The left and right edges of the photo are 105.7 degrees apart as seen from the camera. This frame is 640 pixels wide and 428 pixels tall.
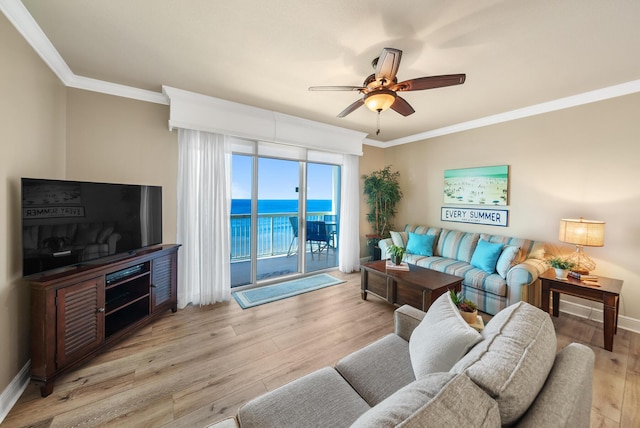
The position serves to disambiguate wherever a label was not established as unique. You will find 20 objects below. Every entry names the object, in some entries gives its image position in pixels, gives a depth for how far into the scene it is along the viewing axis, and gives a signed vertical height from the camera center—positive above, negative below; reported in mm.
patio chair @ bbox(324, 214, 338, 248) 4906 -272
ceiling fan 1799 +1045
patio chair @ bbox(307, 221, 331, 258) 4703 -405
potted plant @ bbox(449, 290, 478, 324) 1672 -670
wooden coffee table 2599 -823
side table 2201 -740
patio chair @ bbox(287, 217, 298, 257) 4466 -303
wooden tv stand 1683 -840
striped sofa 2699 -689
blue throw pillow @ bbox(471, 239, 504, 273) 3078 -537
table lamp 2457 -213
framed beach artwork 3480 +445
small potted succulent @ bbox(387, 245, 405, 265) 3148 -535
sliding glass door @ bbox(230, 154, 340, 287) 3629 -90
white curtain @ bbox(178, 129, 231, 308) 3004 -96
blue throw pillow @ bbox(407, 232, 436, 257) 3904 -511
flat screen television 1721 -125
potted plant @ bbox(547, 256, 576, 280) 2541 -538
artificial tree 4691 +266
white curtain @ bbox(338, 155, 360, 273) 4520 -56
